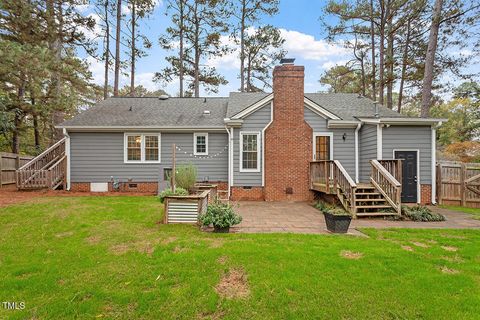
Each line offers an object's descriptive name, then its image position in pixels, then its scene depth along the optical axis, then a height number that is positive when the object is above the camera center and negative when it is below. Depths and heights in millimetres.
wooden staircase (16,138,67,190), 10453 -477
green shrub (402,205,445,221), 7371 -1541
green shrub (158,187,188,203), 6277 -804
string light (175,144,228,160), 12102 +324
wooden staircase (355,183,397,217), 7770 -1310
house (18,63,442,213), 10148 +606
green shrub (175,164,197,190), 7648 -519
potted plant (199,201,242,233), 5539 -1253
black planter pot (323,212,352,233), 5699 -1366
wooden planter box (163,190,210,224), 6234 -1191
